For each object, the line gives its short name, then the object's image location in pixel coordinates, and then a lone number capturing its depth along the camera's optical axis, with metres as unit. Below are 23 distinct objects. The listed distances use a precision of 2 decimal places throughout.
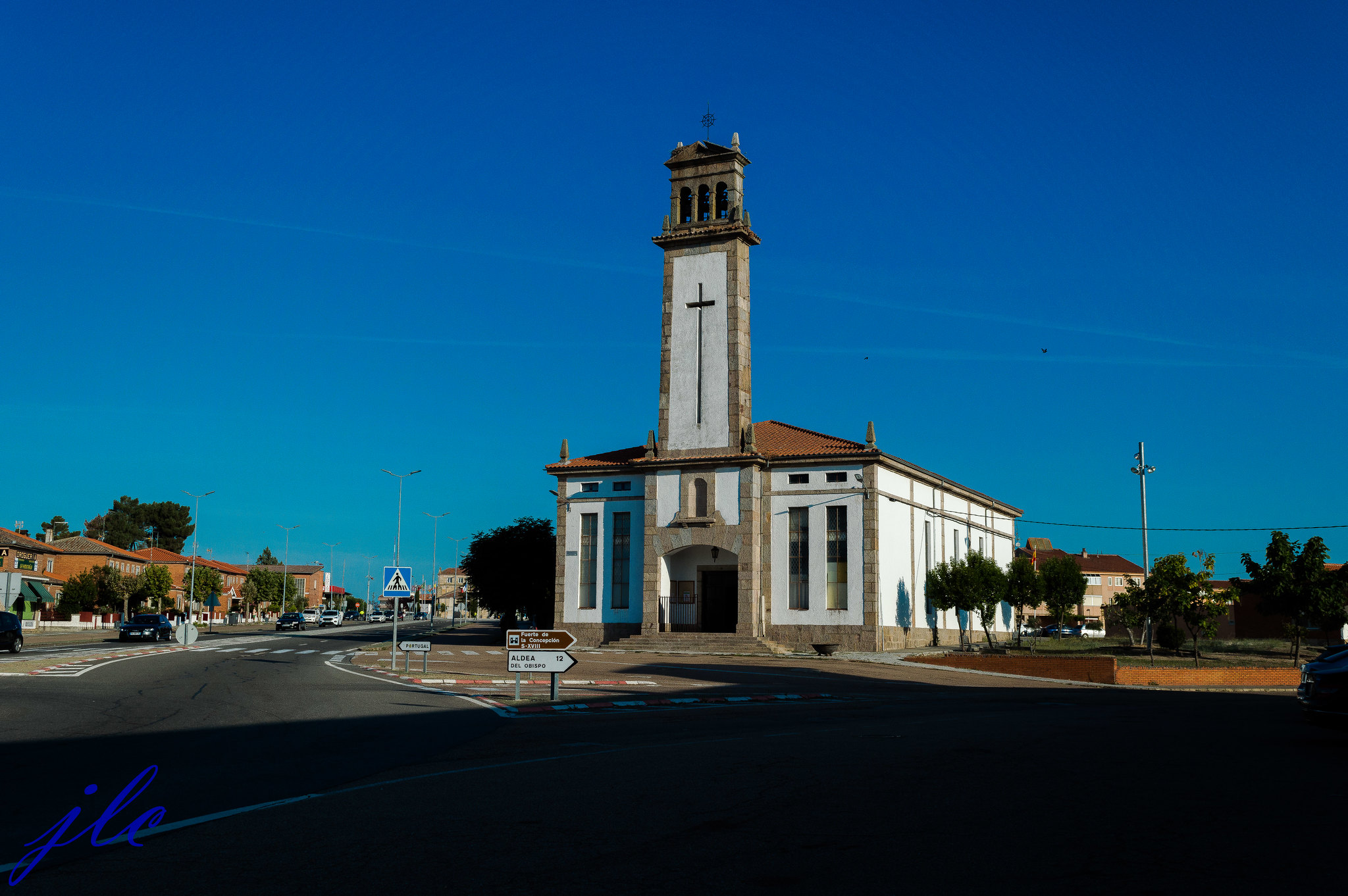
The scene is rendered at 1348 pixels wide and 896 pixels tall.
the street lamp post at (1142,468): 50.38
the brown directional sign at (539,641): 21.00
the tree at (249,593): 121.94
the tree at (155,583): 90.69
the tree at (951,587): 46.91
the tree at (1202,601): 41.09
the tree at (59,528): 136.62
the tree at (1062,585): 50.12
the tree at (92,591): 83.62
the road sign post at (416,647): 28.69
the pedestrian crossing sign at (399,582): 28.92
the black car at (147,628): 51.97
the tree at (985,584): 46.84
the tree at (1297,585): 39.72
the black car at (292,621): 81.44
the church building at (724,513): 46.22
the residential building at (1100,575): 113.75
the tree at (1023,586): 48.56
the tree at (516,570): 58.88
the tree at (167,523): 139.00
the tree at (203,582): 106.38
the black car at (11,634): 37.69
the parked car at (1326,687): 13.98
